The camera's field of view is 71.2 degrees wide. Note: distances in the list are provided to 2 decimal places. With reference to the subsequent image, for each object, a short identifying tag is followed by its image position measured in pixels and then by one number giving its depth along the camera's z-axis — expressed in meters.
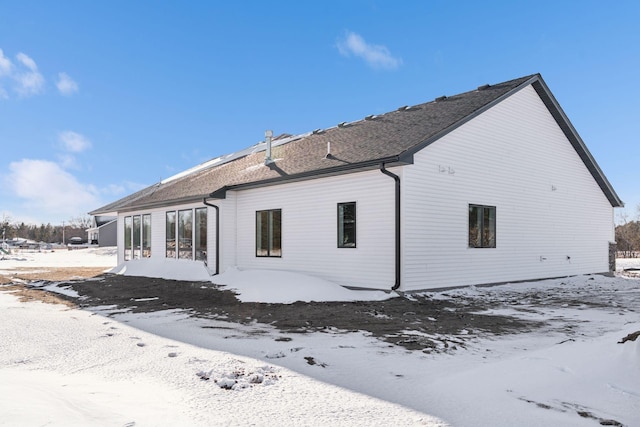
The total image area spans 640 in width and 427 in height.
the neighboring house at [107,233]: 54.62
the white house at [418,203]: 11.09
